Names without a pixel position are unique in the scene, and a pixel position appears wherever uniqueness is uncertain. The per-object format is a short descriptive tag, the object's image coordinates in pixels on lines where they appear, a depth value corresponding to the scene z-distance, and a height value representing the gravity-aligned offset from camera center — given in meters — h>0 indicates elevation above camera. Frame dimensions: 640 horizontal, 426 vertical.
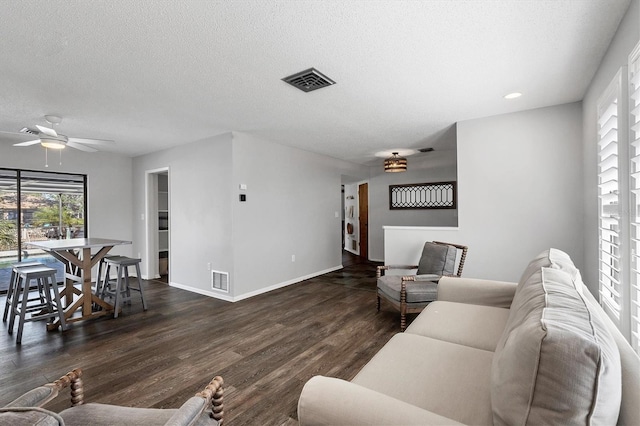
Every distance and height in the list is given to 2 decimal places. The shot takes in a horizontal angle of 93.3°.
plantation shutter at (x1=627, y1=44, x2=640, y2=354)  1.65 +0.09
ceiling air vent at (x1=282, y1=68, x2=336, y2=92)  2.54 +1.17
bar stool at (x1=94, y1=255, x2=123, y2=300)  4.07 -0.97
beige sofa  0.75 -0.52
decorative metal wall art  6.61 +0.34
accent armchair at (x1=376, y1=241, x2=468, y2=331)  3.22 -0.81
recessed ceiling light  3.03 +1.17
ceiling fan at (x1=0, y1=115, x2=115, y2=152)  3.39 +0.90
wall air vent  4.45 -1.02
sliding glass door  4.96 +0.06
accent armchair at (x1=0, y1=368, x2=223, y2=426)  1.00 -0.75
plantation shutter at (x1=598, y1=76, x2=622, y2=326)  2.03 +0.08
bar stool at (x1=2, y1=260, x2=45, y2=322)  3.55 -0.83
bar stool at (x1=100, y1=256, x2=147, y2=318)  3.67 -0.90
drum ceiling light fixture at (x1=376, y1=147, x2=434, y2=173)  5.59 +1.11
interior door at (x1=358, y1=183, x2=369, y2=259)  8.11 -0.16
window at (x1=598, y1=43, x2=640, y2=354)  1.71 +0.09
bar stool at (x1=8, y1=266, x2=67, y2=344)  3.05 -0.84
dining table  3.49 -0.76
